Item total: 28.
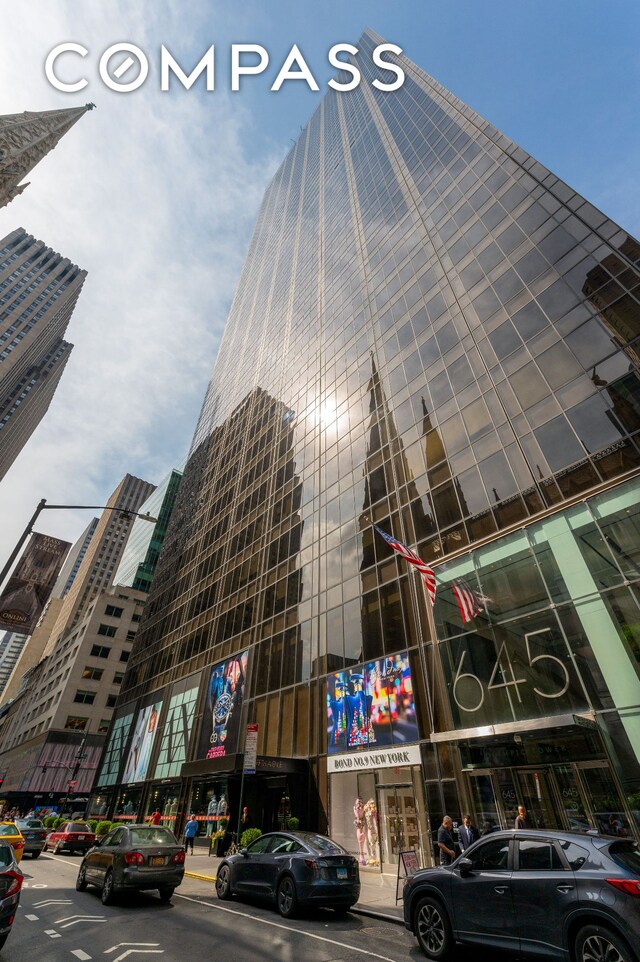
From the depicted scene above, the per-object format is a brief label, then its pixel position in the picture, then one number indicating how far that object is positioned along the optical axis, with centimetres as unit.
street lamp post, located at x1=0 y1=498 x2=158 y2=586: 1160
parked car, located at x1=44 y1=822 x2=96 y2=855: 2447
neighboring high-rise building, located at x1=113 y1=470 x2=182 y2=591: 8556
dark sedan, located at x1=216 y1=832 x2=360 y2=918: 897
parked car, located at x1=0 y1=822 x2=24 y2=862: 1206
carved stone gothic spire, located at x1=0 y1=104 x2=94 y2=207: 3575
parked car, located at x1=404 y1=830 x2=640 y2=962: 500
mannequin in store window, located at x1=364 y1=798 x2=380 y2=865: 1678
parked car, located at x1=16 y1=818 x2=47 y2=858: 2252
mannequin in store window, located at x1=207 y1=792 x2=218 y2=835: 2527
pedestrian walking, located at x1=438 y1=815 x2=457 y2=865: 1084
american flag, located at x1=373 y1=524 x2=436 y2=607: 1681
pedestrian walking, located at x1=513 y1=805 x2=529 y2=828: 1117
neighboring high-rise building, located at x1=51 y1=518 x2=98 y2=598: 17162
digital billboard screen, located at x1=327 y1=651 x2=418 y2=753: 1752
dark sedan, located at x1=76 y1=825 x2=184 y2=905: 1021
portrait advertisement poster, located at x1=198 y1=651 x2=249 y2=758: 2683
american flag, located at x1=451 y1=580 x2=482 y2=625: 1586
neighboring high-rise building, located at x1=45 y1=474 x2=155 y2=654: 12044
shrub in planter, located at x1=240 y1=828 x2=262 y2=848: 1839
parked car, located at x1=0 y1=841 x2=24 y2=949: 646
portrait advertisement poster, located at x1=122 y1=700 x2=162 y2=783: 3575
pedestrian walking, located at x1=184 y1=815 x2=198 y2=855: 2058
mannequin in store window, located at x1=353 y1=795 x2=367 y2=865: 1733
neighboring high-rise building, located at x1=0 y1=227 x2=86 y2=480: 10775
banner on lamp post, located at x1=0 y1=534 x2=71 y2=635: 1282
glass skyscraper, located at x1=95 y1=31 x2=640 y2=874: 1386
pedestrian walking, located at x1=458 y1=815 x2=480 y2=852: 1163
